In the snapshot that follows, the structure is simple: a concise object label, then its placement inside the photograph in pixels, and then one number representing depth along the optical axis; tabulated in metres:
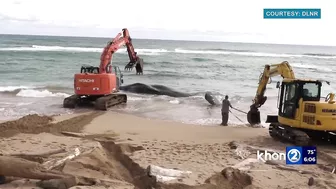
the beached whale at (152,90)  22.69
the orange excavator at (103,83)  16.75
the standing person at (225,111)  14.25
